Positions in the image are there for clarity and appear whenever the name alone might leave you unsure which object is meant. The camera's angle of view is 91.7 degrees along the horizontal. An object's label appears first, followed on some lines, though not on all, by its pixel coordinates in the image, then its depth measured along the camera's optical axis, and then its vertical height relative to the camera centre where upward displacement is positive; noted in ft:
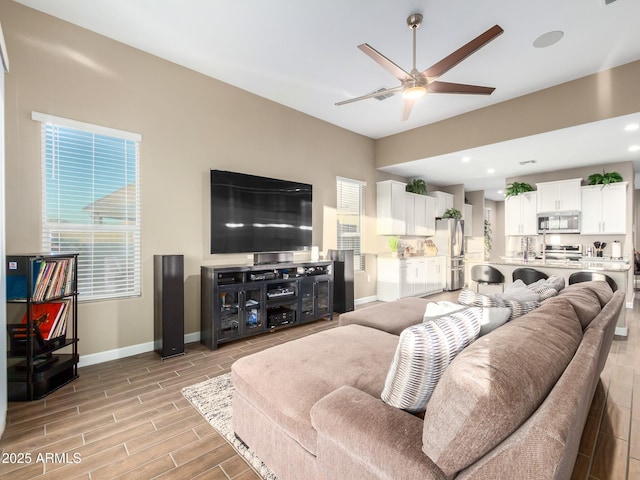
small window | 18.29 +1.49
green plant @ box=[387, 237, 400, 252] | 20.06 -0.22
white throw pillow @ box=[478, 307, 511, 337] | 4.92 -1.29
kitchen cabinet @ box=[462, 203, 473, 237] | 29.07 +1.82
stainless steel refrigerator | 23.95 -0.29
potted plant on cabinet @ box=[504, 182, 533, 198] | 21.43 +3.53
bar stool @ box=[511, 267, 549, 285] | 14.10 -1.64
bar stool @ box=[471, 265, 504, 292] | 15.40 -1.82
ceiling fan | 8.00 +4.85
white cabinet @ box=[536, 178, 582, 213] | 19.47 +2.80
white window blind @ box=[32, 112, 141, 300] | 9.39 +1.25
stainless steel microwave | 19.51 +1.07
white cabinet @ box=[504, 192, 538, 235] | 21.22 +1.73
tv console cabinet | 11.41 -2.39
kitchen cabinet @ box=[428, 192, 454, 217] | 24.35 +3.10
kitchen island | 12.51 -1.34
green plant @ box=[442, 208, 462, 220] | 24.66 +2.04
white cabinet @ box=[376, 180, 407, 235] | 19.86 +2.06
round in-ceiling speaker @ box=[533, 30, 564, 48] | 9.89 +6.56
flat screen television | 12.72 +1.20
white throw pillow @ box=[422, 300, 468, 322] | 5.99 -1.37
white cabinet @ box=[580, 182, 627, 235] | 17.98 +1.75
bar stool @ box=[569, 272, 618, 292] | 12.76 -1.62
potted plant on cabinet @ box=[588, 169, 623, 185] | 18.17 +3.62
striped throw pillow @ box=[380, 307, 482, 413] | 3.87 -1.53
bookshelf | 7.64 -2.18
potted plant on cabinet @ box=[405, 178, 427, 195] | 22.13 +3.76
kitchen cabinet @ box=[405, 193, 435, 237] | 21.30 +1.78
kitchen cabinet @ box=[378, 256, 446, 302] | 19.63 -2.47
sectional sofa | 2.76 -1.96
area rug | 5.73 -3.99
